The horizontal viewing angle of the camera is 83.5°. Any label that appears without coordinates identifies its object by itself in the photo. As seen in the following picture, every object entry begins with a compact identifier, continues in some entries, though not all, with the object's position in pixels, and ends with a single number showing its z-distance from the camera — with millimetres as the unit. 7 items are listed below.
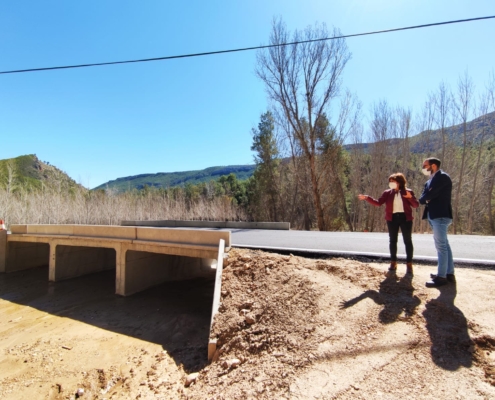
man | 3846
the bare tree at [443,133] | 18703
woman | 4340
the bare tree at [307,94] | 17297
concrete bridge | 7629
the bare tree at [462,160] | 17538
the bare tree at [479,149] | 17297
